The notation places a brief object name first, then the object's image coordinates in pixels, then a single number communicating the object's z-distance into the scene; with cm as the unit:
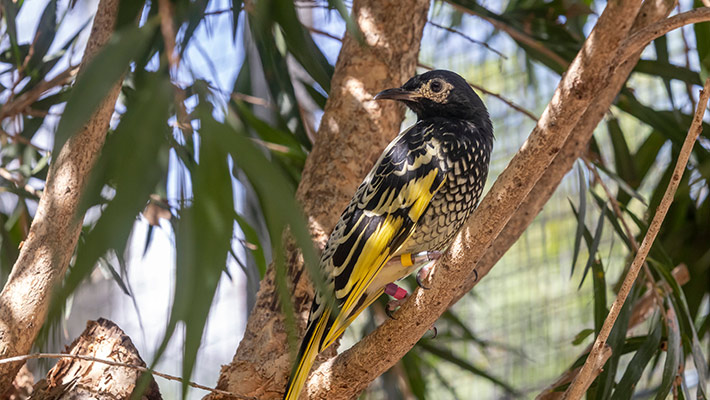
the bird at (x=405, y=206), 385
